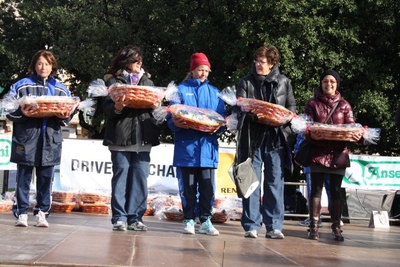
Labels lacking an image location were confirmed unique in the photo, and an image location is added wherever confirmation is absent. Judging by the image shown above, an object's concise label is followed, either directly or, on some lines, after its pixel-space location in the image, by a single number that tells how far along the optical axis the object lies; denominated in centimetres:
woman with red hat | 787
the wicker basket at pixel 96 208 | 1210
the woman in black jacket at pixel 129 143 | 784
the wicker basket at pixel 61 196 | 1204
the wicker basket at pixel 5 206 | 1138
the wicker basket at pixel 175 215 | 1095
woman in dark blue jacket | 782
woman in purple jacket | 795
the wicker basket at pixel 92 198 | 1227
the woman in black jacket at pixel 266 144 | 779
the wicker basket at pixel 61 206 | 1169
